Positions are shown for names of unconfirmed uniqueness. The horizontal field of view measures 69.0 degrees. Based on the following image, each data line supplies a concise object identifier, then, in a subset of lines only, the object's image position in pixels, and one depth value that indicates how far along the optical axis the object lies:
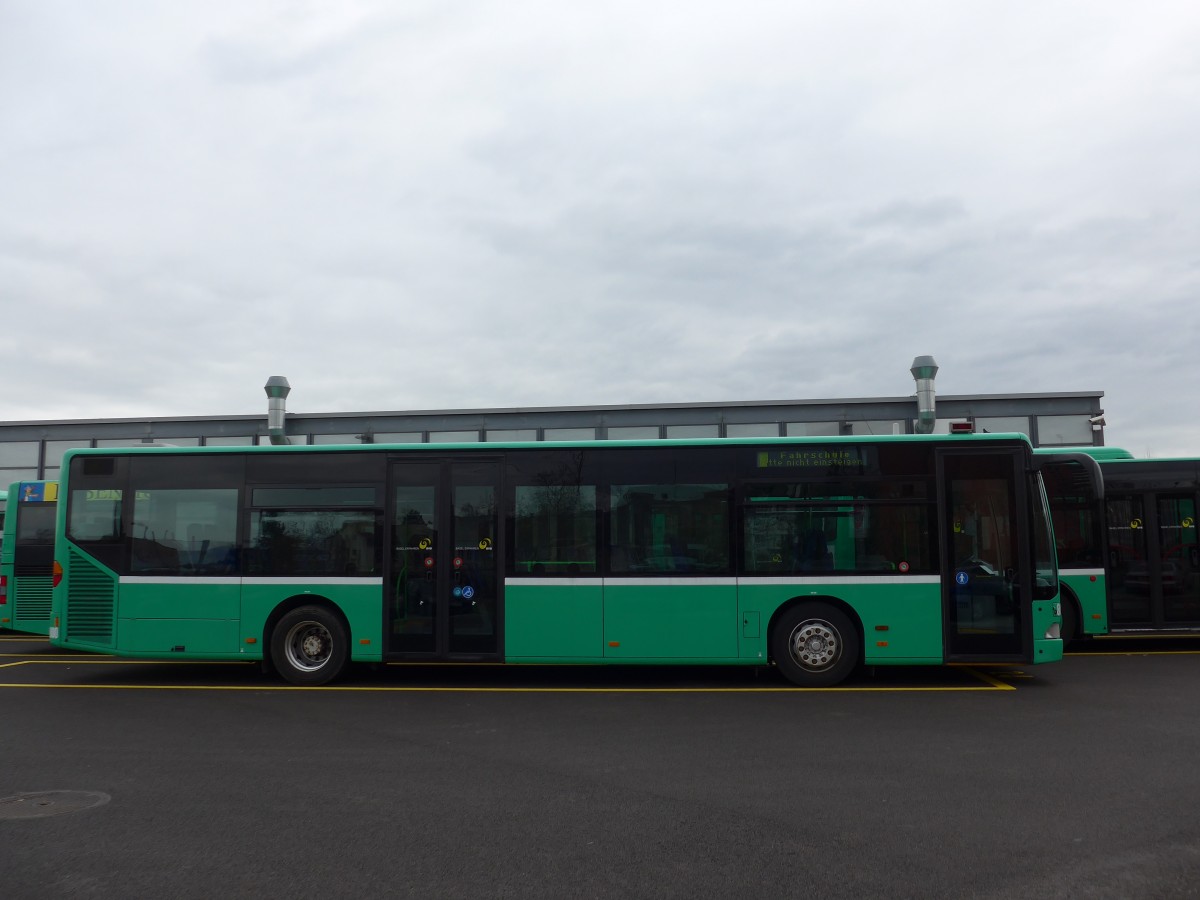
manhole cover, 5.71
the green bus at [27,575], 14.89
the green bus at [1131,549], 13.12
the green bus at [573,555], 10.30
